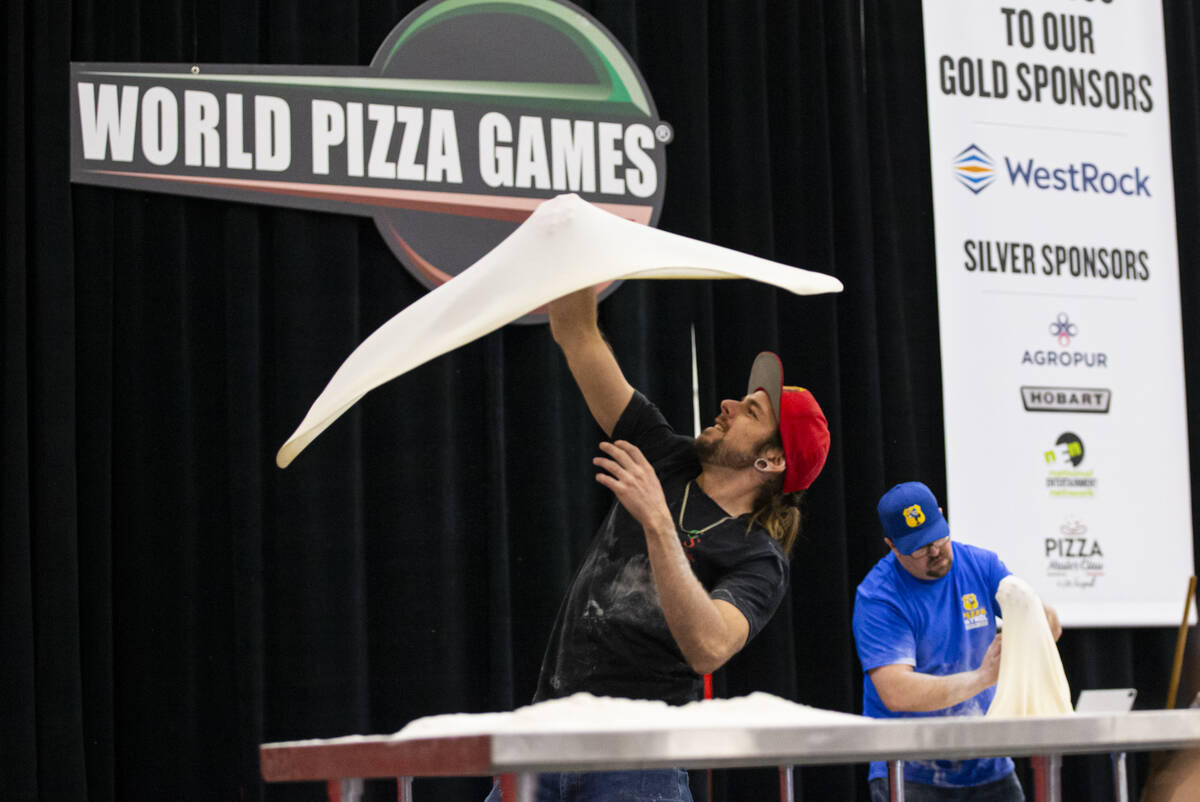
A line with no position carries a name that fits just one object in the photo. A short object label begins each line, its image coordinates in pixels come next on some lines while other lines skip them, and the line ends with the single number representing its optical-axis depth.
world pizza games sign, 6.63
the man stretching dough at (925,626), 5.61
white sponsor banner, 8.03
